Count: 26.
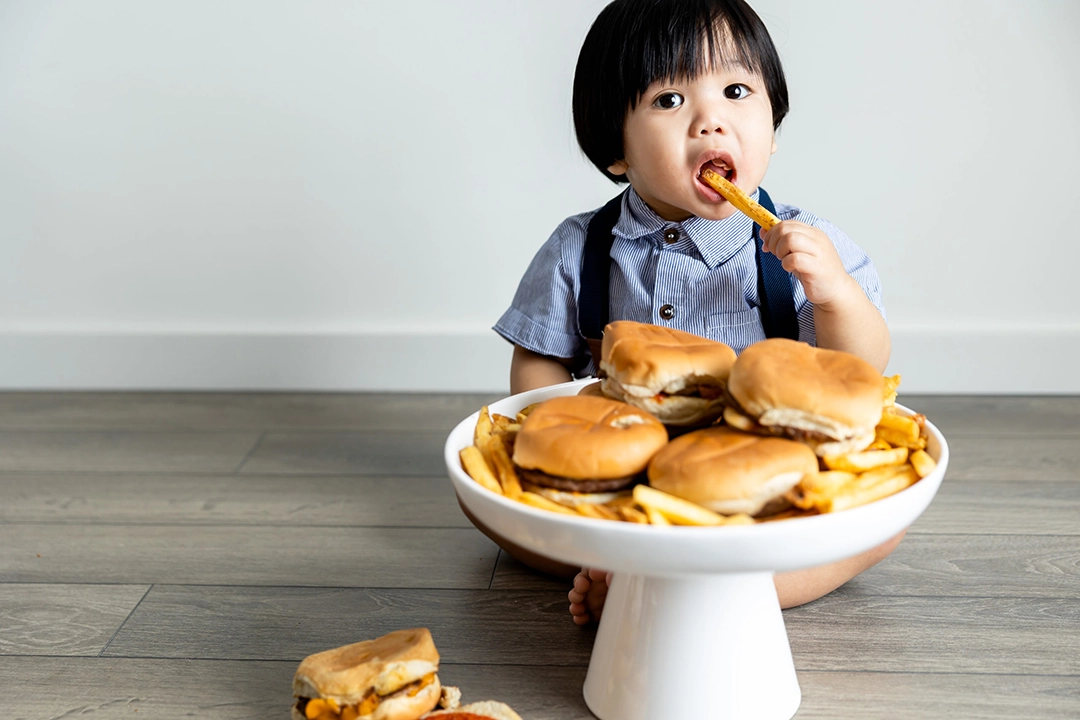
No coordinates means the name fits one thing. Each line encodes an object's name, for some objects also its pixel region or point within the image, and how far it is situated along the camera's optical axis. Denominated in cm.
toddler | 100
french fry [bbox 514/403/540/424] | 79
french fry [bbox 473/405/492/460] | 75
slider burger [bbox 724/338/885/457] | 64
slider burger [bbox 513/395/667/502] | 65
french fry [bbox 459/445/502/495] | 68
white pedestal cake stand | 64
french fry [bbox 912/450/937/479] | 66
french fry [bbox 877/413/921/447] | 68
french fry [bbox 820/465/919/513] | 62
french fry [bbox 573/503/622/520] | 63
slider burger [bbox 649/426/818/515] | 61
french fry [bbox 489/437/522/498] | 67
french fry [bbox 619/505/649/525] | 61
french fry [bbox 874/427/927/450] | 68
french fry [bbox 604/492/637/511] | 65
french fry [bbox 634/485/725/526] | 61
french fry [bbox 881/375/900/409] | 74
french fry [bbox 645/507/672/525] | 61
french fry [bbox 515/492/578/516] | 64
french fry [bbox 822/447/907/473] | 64
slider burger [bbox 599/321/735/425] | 70
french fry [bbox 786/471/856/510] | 61
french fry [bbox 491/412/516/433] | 77
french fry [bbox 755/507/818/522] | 63
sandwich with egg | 75
